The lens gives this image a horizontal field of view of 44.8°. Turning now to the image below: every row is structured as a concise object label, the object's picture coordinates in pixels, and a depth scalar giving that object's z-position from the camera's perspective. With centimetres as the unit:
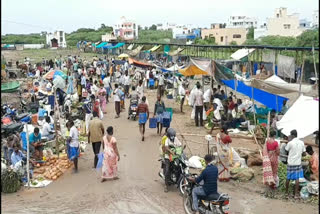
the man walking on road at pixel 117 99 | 1472
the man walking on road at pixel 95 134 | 922
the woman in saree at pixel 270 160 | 770
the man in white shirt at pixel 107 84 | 1768
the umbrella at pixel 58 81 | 1297
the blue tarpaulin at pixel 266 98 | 1249
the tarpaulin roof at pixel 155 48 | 3146
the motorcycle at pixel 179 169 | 748
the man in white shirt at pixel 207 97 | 1449
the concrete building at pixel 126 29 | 8594
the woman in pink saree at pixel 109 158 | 823
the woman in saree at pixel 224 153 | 838
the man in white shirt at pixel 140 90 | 1522
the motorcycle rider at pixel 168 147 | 762
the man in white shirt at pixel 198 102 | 1303
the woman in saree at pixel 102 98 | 1522
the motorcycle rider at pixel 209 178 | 607
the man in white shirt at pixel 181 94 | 1615
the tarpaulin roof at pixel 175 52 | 3205
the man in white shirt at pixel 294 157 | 703
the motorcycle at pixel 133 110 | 1460
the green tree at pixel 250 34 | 7728
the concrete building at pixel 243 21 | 11050
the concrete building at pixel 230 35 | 6875
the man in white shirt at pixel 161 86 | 1934
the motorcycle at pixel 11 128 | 999
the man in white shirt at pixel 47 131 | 1056
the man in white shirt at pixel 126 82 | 1823
